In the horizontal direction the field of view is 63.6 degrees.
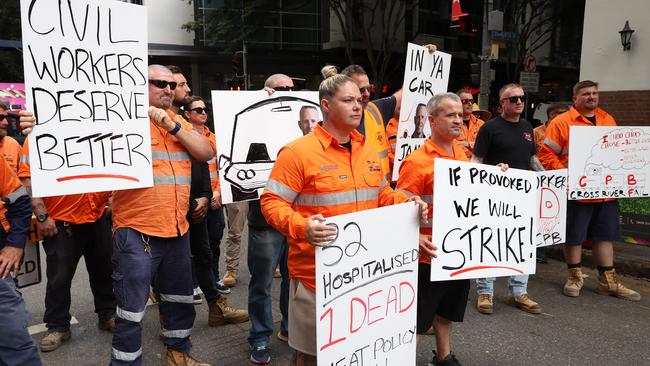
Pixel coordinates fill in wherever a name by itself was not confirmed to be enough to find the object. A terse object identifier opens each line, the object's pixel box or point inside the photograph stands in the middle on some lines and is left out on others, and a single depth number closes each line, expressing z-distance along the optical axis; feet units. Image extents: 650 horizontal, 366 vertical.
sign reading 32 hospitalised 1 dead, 7.81
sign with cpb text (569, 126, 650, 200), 16.52
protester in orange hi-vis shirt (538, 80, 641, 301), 17.07
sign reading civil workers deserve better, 8.63
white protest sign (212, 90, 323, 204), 12.39
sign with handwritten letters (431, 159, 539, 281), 9.77
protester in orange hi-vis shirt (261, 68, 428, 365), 8.61
